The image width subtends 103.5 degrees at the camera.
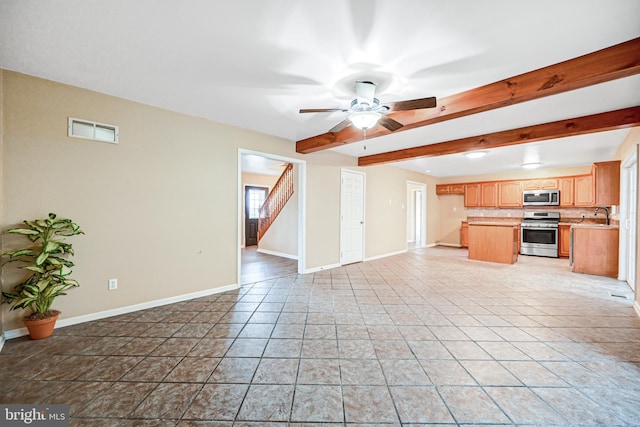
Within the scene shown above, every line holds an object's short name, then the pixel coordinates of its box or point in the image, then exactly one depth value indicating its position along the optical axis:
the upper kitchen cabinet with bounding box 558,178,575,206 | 6.71
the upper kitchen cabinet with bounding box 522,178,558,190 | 7.00
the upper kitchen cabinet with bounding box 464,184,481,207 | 8.24
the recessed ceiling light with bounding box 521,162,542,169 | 6.33
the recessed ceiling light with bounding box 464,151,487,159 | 4.96
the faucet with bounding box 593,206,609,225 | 5.78
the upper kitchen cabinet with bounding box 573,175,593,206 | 6.41
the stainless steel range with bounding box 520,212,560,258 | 6.82
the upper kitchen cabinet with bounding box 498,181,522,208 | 7.53
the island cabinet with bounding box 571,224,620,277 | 4.82
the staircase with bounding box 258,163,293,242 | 6.71
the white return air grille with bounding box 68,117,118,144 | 2.66
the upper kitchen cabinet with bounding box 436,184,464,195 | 8.62
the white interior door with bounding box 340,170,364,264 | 5.65
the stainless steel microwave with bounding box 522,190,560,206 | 6.91
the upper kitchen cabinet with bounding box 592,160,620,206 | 4.65
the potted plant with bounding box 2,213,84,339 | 2.26
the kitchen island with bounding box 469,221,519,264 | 5.94
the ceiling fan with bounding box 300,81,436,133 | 2.29
